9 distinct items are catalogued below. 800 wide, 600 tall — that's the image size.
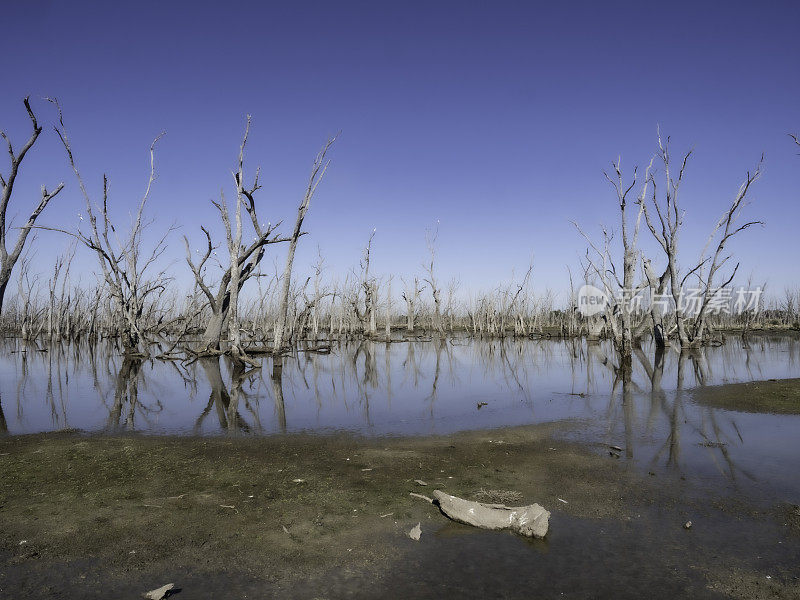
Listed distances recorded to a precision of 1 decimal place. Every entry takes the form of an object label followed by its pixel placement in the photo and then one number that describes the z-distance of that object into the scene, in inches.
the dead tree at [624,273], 712.7
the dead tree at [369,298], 1263.7
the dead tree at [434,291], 1429.6
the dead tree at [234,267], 622.8
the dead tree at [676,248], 826.6
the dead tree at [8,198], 366.4
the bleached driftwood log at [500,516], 150.6
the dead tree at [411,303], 1712.6
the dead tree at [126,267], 665.0
